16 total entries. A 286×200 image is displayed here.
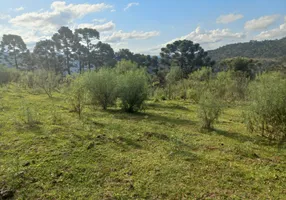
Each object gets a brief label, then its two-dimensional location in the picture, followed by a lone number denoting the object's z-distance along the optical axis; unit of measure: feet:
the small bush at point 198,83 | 56.95
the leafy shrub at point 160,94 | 65.09
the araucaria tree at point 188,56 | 130.11
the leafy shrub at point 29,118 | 27.02
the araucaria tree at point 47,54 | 125.58
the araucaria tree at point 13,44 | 124.98
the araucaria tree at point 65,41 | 120.57
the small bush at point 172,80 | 69.86
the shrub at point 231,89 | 60.01
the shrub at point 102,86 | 40.37
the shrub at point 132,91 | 39.32
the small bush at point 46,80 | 63.31
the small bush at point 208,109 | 28.68
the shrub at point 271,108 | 22.45
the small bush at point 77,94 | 31.96
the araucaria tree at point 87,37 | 119.14
